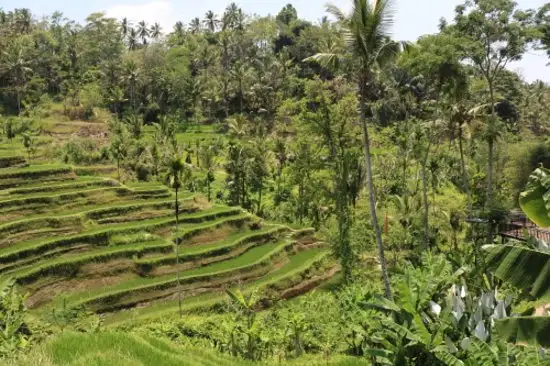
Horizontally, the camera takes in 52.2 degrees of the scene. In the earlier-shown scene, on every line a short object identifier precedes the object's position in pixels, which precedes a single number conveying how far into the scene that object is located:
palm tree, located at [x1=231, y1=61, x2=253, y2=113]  67.56
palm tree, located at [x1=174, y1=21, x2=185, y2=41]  96.06
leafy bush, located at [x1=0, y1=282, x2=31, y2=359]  16.55
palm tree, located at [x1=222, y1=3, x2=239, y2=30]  84.75
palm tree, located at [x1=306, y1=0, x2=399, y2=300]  16.42
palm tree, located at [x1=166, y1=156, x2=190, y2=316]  23.20
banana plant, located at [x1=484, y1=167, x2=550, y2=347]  8.80
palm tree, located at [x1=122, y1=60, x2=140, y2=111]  67.04
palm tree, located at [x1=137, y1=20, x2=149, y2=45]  98.43
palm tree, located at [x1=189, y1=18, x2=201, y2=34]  101.48
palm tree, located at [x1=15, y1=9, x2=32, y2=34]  83.75
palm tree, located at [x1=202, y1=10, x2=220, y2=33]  95.12
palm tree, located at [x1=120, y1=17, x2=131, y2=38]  94.11
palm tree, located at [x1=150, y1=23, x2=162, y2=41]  100.24
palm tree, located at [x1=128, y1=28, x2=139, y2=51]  95.50
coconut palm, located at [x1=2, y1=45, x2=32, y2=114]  62.41
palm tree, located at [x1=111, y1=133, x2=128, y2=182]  45.50
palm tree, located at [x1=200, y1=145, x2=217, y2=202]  53.30
